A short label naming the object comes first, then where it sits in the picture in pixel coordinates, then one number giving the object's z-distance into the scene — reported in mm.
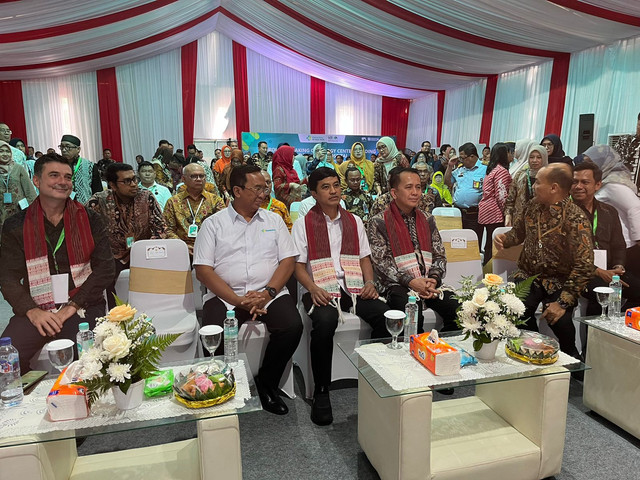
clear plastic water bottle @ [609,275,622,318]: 2449
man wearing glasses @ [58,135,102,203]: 4586
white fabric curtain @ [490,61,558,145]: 9266
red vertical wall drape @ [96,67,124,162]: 12375
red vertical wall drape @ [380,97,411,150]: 15680
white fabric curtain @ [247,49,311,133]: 13922
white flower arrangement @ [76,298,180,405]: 1495
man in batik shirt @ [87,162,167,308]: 3203
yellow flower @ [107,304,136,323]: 1592
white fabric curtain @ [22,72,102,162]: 11930
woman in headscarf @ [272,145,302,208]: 4703
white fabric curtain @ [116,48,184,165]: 12633
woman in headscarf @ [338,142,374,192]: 5578
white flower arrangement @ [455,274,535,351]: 1895
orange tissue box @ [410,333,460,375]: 1806
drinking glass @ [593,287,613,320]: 2352
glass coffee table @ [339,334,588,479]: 1701
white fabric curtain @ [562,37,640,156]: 7148
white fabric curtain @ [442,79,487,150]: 11565
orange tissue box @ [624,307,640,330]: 2285
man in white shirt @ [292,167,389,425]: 2672
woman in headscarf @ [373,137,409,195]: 5027
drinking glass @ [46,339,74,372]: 1741
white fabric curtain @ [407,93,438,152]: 14023
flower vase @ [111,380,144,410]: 1562
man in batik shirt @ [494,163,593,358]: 2697
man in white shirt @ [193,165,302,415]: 2564
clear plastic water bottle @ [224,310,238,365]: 2006
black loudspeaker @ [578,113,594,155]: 7348
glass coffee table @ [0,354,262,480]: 1437
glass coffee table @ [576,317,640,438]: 2215
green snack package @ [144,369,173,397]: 1667
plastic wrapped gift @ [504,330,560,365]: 1900
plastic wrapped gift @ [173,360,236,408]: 1575
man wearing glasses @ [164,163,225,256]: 3572
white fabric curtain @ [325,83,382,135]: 15000
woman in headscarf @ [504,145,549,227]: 3717
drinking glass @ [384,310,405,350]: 2021
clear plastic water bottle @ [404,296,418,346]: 2217
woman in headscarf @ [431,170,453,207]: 5371
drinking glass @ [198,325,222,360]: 1916
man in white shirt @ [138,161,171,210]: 4484
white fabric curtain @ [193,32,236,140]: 13266
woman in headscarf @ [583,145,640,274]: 3076
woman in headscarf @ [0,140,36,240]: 4387
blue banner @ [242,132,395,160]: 13273
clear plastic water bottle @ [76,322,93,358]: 1879
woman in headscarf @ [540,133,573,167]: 4609
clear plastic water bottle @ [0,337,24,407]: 1626
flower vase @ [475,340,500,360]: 1950
